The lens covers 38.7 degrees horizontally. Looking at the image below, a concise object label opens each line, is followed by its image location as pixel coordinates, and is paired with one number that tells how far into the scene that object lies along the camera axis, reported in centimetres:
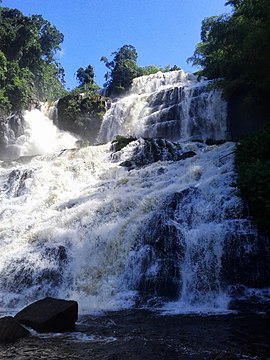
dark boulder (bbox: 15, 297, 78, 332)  759
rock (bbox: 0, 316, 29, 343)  706
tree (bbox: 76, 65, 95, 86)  5728
